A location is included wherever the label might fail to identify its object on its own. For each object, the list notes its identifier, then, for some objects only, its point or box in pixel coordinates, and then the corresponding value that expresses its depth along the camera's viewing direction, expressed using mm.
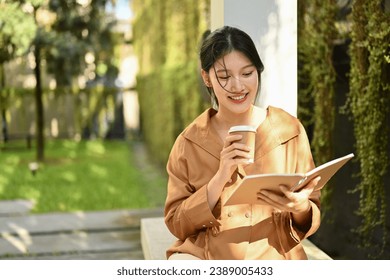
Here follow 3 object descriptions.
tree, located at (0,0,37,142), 4559
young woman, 1893
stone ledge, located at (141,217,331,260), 3077
